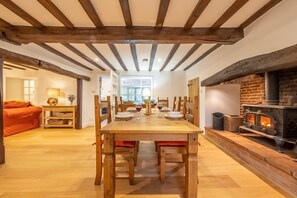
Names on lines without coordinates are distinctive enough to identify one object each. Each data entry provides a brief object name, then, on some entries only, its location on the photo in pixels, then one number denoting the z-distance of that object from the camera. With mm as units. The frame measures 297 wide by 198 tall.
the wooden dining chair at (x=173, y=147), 1552
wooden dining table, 1205
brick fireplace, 1883
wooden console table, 4475
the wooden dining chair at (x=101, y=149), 1506
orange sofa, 3621
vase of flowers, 4713
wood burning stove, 1875
